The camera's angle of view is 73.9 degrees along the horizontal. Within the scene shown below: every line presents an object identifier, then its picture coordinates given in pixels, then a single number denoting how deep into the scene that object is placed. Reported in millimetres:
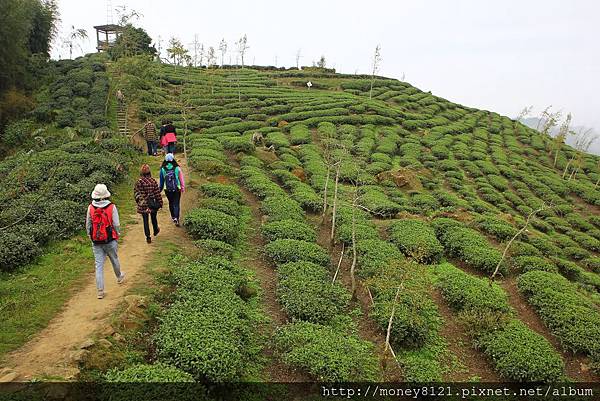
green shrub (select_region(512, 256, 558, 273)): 15766
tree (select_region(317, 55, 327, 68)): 73312
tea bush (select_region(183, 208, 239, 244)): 13352
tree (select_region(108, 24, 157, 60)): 28006
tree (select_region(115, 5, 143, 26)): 27545
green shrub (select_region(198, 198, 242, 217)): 15406
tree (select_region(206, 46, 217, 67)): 55094
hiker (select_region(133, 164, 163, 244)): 11375
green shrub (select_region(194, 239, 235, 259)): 12281
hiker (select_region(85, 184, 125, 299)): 8469
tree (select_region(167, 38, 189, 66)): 25703
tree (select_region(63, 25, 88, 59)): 48656
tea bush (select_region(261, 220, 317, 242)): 14859
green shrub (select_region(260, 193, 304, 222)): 16488
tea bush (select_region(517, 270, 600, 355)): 11500
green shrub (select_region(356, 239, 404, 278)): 13547
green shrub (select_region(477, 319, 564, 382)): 10016
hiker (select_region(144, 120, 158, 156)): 22375
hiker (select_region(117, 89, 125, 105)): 27742
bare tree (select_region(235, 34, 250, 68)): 52812
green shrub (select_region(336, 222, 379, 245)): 15915
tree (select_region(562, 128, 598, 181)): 40916
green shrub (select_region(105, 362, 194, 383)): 6430
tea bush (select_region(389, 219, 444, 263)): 15809
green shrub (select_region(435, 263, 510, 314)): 12391
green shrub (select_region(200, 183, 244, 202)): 17047
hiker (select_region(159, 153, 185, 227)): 12469
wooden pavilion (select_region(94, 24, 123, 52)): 53344
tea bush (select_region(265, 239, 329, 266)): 13422
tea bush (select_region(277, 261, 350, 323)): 10727
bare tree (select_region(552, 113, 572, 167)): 45031
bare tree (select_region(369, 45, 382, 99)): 53062
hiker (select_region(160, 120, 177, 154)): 19141
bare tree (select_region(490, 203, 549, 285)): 14114
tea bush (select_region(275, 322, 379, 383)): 8578
